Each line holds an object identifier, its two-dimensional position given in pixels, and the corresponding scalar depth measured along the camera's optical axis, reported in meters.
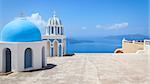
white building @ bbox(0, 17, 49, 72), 14.05
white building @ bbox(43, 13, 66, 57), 22.61
